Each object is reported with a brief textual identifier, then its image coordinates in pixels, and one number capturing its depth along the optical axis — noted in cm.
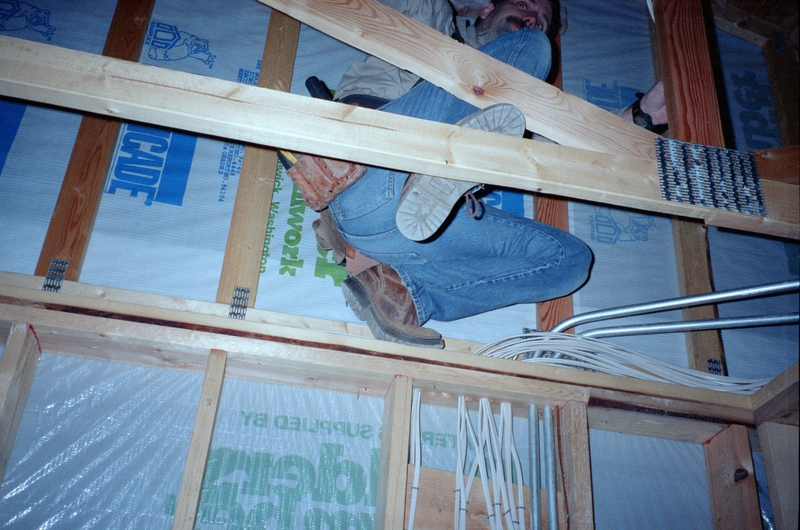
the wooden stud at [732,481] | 169
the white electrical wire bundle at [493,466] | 154
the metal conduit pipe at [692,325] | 157
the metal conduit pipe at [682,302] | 151
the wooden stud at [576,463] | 153
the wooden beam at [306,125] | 107
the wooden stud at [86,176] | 174
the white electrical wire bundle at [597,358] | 177
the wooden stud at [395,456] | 144
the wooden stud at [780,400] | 139
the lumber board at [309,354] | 154
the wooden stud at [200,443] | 134
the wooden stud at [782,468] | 128
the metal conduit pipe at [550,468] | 155
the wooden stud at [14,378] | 143
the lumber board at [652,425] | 176
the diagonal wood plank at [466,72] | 132
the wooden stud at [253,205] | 181
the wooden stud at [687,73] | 146
